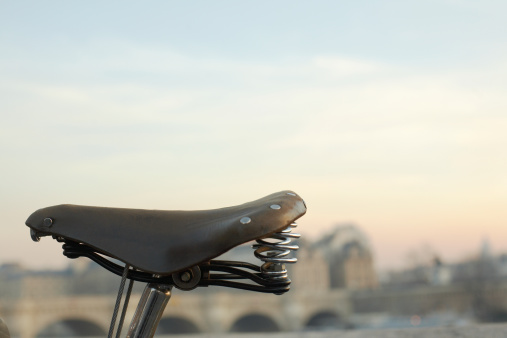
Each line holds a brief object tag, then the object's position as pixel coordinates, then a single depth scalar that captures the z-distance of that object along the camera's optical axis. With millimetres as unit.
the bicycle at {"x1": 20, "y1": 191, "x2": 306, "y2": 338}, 1070
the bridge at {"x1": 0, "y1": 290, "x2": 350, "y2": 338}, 32281
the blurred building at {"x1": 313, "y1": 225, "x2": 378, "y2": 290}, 47750
